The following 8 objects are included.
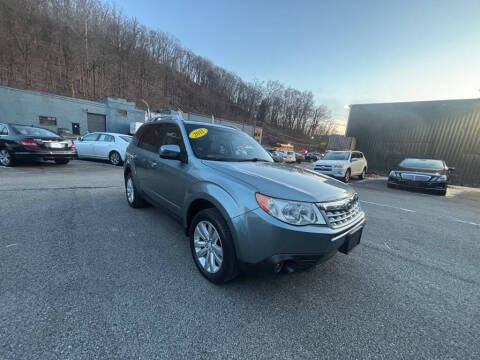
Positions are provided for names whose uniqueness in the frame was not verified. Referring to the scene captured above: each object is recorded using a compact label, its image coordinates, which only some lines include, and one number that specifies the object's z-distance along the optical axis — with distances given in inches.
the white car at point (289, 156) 927.9
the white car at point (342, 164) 394.0
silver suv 71.0
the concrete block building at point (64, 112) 730.2
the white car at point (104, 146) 386.6
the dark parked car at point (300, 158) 1185.3
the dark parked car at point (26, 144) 276.7
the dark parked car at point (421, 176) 343.9
